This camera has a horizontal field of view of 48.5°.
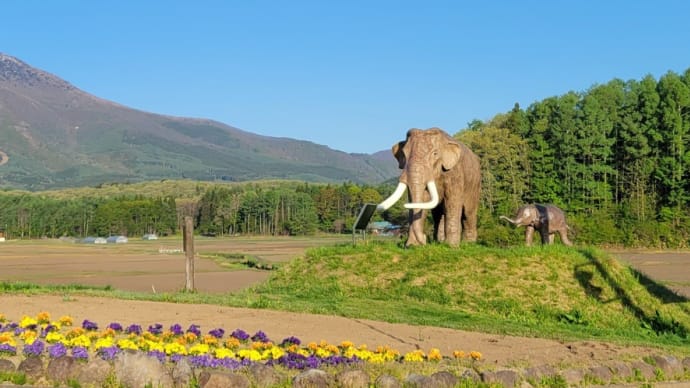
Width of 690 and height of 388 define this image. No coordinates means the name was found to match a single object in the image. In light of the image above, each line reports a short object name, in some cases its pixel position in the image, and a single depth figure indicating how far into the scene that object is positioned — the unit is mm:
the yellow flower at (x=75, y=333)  11114
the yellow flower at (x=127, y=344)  10328
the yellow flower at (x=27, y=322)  11930
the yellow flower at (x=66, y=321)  12391
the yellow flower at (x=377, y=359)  10062
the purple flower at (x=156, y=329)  11559
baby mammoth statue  24250
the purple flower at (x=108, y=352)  9400
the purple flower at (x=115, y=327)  11914
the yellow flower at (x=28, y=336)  10477
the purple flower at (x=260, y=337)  11344
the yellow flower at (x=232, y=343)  10898
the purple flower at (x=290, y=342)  11227
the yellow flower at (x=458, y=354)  10859
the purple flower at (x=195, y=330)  11516
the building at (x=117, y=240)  120312
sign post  21859
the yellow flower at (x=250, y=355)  9991
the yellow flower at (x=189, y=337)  11138
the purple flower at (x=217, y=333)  11570
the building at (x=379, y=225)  84875
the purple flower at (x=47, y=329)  11308
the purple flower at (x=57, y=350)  9398
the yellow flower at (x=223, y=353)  9872
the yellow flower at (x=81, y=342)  10398
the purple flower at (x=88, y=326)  11789
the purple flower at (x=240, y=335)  11492
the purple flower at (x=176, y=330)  11506
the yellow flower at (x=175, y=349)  10164
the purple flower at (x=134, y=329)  11606
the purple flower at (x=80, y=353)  9484
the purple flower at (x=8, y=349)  9852
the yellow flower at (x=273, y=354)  10148
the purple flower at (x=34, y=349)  9695
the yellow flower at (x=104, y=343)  10163
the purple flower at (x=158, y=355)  9344
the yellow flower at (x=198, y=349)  10141
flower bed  9702
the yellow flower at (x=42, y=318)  12328
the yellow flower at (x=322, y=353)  10182
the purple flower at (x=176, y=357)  9484
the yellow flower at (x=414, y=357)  10320
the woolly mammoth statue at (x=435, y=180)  20125
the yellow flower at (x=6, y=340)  10219
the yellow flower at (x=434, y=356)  10516
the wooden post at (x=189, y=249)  20578
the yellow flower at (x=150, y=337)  10954
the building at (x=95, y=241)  118606
